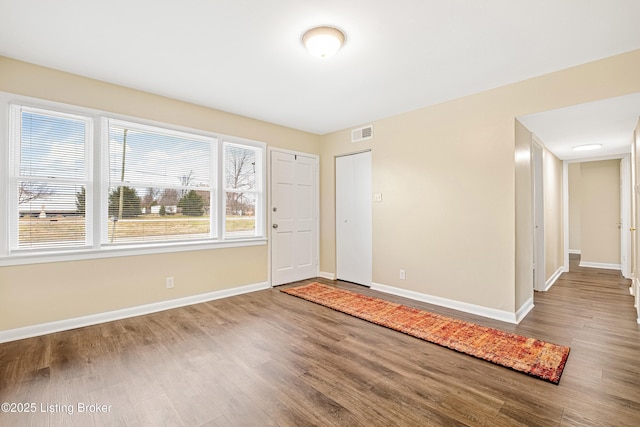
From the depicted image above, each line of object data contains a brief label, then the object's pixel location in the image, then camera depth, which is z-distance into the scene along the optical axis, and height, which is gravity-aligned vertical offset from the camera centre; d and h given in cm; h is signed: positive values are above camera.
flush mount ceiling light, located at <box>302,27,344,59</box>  227 +138
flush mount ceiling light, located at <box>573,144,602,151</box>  431 +100
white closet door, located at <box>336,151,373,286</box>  472 -7
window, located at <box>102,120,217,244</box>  334 +38
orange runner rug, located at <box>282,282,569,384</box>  229 -115
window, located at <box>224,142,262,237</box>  429 +39
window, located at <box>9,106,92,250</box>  279 +38
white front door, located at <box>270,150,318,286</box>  476 -3
